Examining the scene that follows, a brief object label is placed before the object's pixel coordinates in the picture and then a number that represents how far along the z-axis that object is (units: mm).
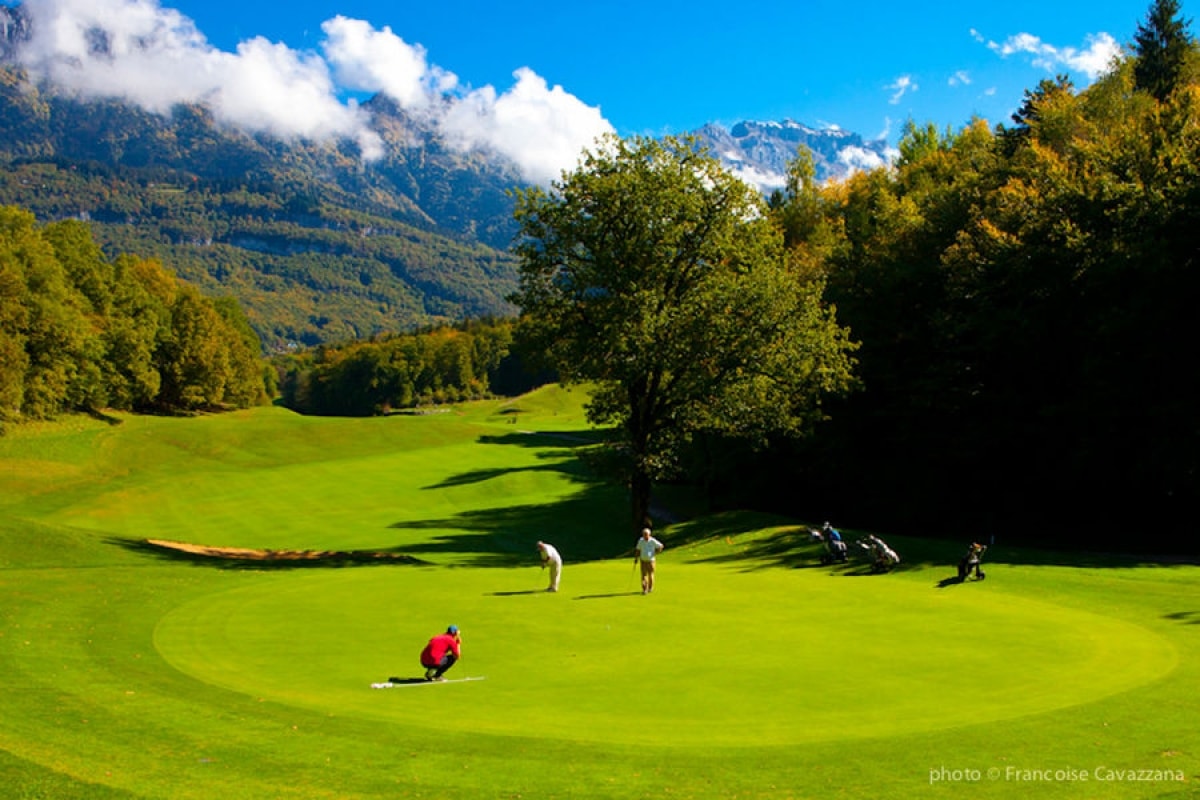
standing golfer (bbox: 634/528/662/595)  26719
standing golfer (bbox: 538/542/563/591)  27284
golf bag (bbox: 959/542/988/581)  29047
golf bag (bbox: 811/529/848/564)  34406
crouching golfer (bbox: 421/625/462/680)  17125
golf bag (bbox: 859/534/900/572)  32062
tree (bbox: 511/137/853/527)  42156
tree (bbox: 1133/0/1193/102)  65812
